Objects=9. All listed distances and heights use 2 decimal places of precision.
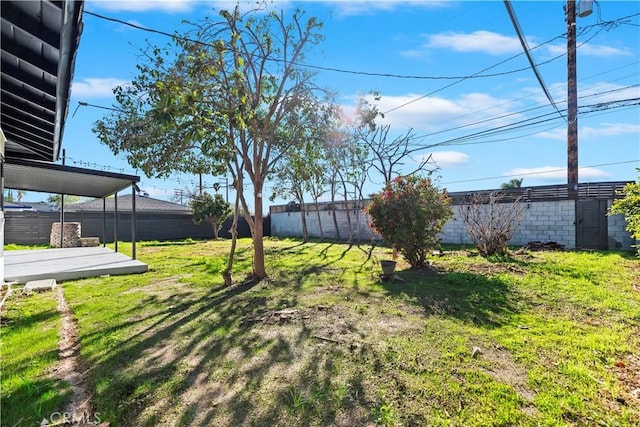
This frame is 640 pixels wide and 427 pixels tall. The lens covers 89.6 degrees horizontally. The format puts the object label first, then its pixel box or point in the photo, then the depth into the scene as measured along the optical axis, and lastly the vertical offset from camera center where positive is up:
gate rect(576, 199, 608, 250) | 9.48 -0.34
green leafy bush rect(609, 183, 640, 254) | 5.32 +0.12
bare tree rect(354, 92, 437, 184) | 12.53 +2.60
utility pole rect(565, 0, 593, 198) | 9.93 +3.35
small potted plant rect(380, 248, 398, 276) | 6.16 -1.05
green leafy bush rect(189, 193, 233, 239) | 18.42 +0.31
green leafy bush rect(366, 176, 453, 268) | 6.84 -0.04
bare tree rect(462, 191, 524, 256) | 8.19 -0.49
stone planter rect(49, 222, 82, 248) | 13.00 -0.87
